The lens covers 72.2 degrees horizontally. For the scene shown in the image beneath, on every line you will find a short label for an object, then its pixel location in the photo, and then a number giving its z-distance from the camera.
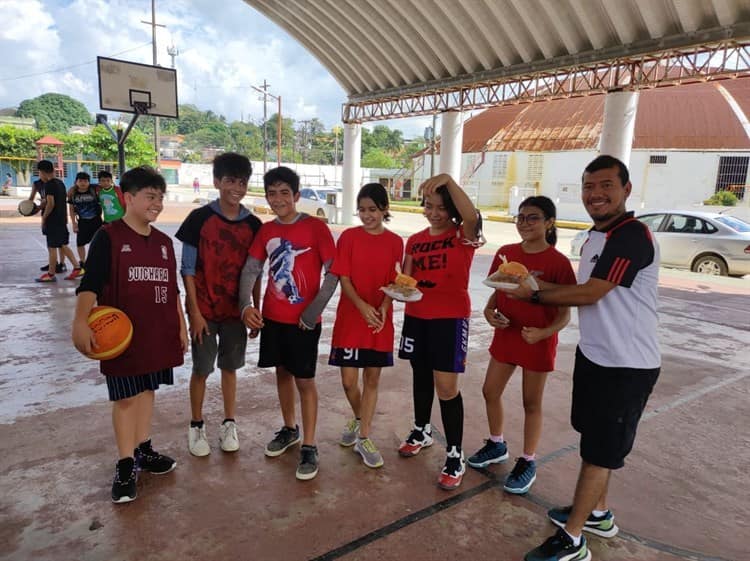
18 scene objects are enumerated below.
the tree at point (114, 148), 32.53
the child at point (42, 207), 7.74
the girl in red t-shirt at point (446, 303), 2.78
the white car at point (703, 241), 10.07
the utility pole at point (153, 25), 32.00
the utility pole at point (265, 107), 34.88
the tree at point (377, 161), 61.41
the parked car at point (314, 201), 21.22
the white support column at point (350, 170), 18.58
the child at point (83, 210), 7.93
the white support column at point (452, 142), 15.09
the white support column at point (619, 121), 10.58
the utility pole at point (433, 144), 32.13
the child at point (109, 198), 7.77
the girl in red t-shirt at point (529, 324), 2.68
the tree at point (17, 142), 33.97
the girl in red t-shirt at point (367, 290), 2.90
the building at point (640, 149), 25.53
